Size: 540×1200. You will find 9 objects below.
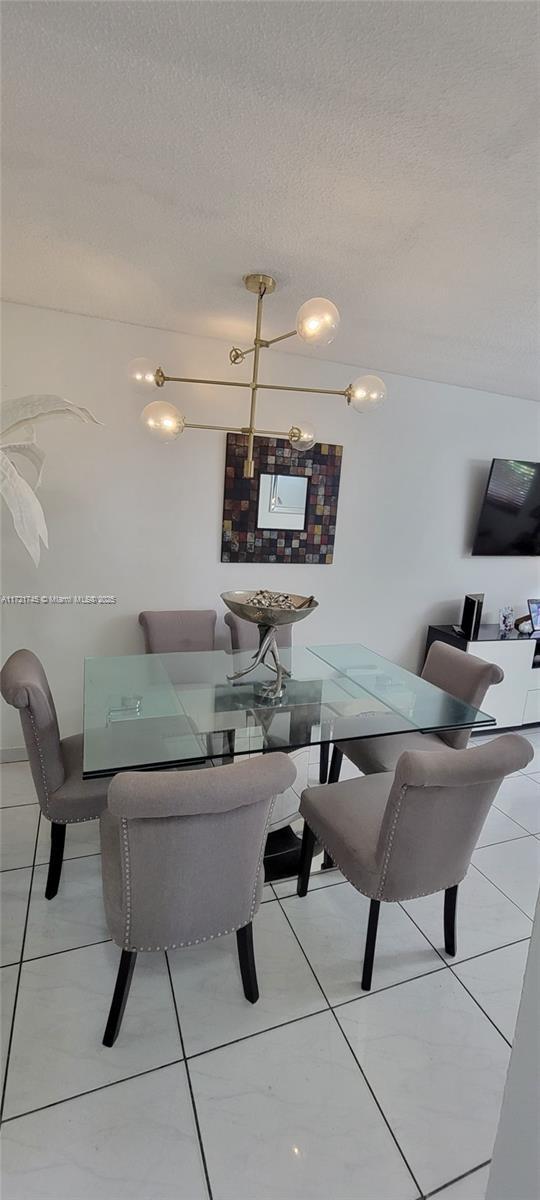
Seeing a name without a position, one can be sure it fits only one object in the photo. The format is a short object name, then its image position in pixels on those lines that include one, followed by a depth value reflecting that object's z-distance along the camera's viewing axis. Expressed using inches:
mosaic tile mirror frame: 109.7
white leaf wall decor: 53.2
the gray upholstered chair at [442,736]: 83.0
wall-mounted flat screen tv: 131.6
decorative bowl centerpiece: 73.9
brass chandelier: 71.4
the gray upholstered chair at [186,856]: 41.9
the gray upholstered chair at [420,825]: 50.3
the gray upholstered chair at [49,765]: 60.9
